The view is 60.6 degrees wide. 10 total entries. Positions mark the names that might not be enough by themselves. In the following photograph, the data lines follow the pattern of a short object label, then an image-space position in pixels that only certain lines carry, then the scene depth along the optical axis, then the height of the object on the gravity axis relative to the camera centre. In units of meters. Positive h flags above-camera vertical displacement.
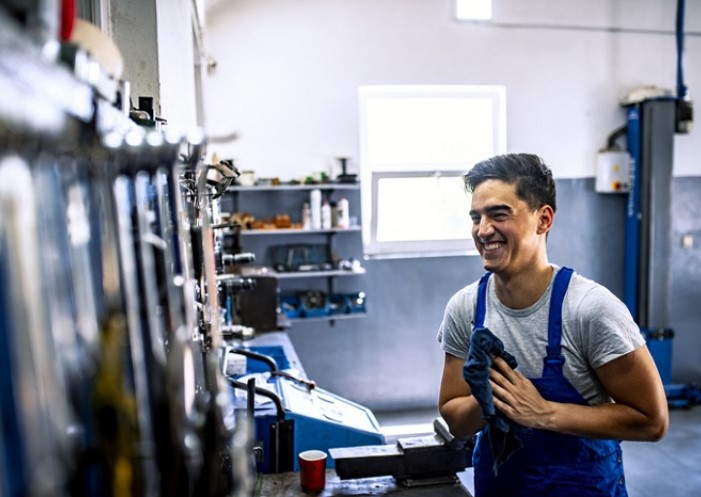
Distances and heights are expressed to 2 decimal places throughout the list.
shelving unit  4.02 -0.24
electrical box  4.50 +0.18
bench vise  1.58 -0.69
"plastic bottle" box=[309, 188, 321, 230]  4.05 -0.04
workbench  1.53 -0.75
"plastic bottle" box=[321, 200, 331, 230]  4.05 -0.10
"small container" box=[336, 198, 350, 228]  4.05 -0.08
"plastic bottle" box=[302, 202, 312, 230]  4.06 -0.09
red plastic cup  1.55 -0.70
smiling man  1.27 -0.37
